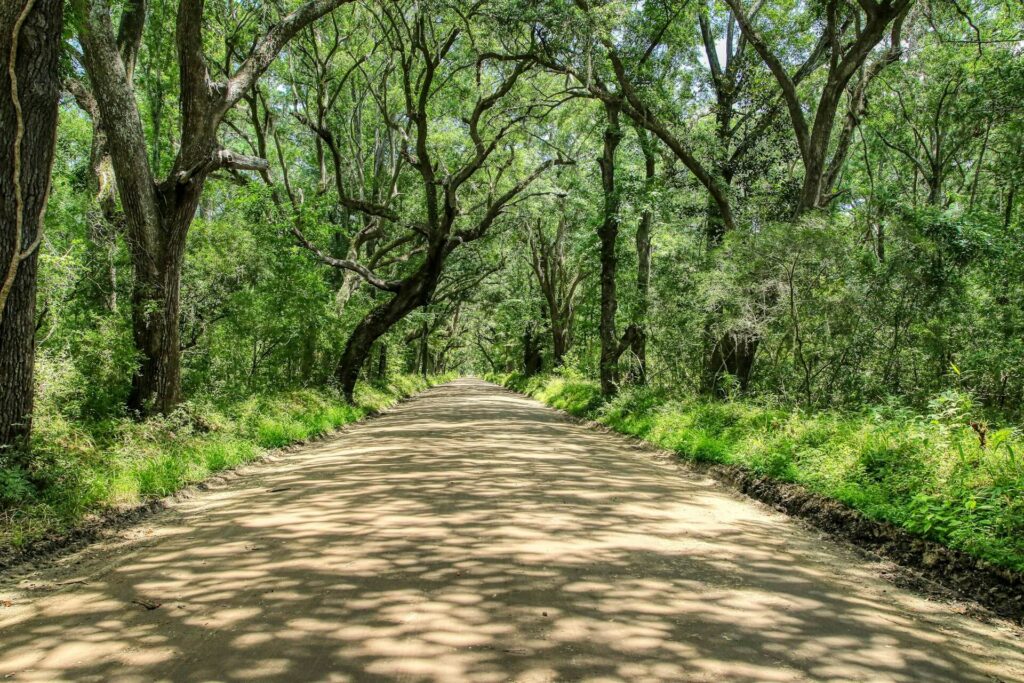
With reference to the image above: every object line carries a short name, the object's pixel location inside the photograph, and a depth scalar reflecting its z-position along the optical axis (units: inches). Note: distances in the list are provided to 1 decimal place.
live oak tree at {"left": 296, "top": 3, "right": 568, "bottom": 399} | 675.4
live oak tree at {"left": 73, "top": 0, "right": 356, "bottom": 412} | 355.9
